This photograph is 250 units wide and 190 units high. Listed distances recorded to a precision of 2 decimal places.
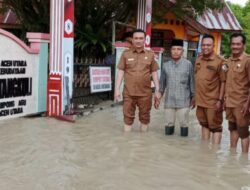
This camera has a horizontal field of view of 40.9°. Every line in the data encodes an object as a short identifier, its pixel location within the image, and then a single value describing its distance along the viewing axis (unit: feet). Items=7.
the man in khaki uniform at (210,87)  17.20
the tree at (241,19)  94.52
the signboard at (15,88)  20.67
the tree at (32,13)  34.69
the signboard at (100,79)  28.11
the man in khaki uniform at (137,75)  19.02
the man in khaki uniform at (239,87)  15.66
